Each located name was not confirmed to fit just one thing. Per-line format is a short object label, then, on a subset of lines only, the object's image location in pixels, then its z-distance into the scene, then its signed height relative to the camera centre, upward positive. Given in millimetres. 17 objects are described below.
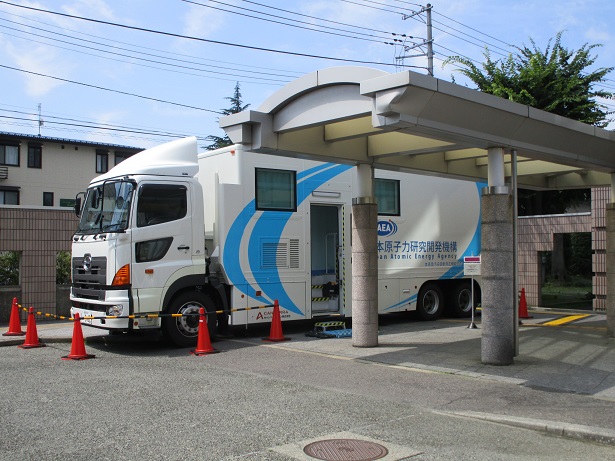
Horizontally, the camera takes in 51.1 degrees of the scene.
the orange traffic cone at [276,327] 12820 -1446
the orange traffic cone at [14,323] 13718 -1408
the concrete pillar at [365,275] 11844 -393
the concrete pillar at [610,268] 12391 -324
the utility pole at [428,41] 29156 +9680
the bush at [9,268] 18125 -310
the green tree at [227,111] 38000 +8909
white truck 11695 +280
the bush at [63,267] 19281 -325
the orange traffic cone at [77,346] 10977 -1535
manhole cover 5578 -1761
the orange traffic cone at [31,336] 12305 -1527
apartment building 38406 +5692
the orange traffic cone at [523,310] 16377 -1486
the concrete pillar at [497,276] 9781 -361
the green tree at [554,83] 22156 +5982
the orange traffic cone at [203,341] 11488 -1536
